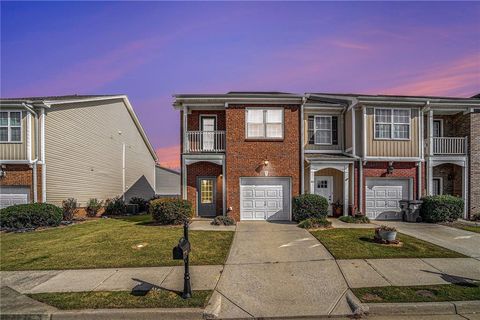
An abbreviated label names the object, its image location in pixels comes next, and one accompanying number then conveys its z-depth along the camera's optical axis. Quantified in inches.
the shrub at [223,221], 505.2
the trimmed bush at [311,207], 517.7
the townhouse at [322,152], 560.4
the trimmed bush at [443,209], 534.0
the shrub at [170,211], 499.5
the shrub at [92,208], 682.2
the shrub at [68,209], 596.1
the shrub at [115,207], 735.7
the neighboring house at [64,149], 570.6
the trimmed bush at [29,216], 496.1
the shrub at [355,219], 525.0
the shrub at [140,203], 792.9
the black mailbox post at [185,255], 199.7
